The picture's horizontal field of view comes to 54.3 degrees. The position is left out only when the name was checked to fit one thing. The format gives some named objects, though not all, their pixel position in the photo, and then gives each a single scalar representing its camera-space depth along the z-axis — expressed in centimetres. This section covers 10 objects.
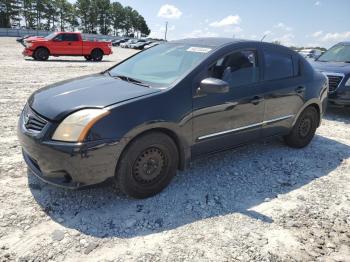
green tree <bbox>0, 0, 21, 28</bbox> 7156
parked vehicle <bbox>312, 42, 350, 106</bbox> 745
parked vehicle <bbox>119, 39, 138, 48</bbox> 4850
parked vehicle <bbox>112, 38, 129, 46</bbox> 5338
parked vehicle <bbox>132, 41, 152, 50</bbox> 4603
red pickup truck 1817
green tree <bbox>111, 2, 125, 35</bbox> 9244
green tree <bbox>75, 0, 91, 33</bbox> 8588
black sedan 306
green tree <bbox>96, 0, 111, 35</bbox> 8794
